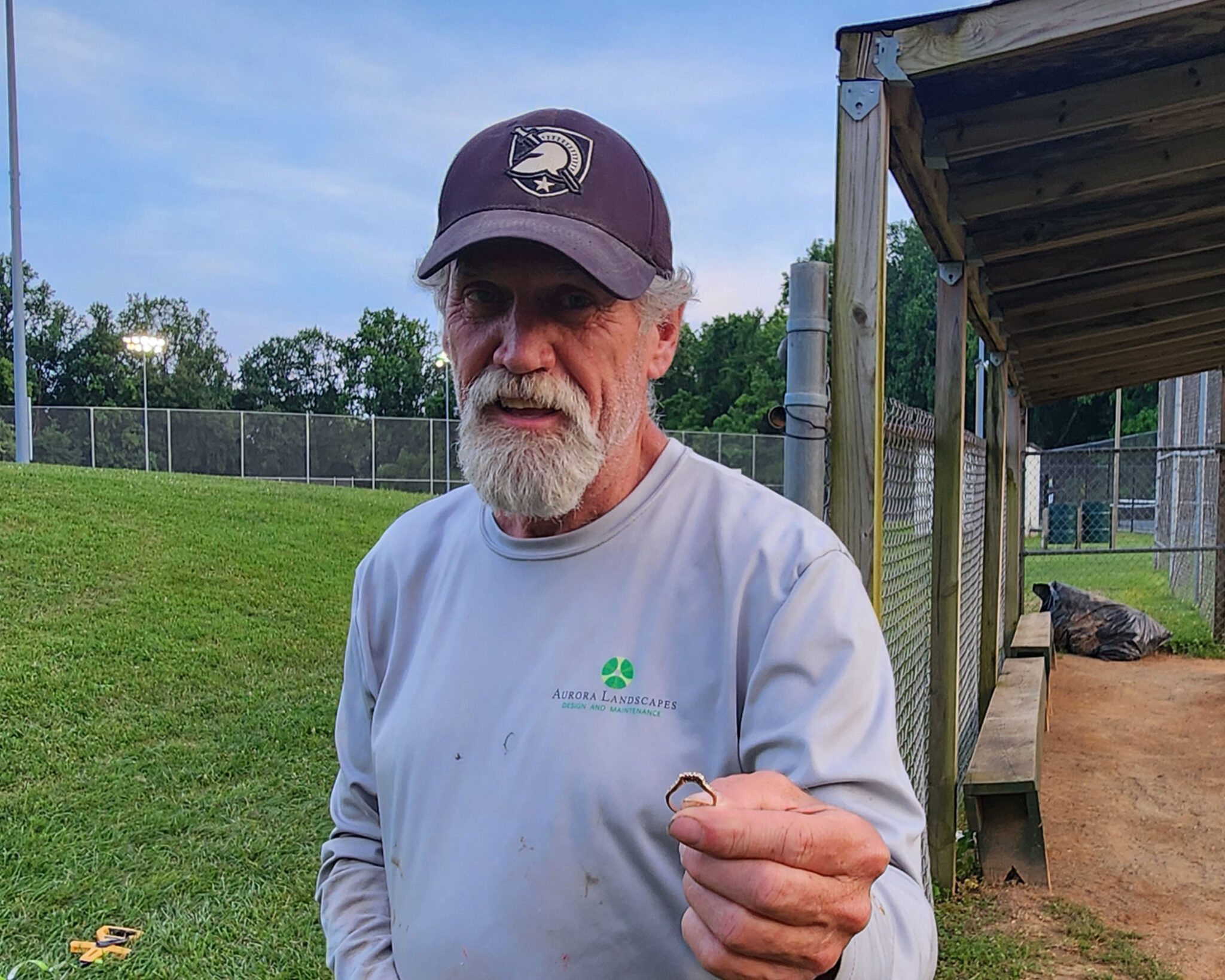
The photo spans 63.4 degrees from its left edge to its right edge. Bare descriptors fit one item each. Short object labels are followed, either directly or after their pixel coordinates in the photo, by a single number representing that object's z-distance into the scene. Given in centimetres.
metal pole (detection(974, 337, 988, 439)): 742
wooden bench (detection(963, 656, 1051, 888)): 435
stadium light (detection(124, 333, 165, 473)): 3756
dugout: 249
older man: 125
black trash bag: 980
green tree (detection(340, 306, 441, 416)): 5834
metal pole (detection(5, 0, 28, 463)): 1741
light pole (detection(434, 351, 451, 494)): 4691
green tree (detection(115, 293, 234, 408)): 5394
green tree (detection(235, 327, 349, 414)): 5856
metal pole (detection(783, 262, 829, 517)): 236
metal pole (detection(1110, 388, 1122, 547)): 1186
